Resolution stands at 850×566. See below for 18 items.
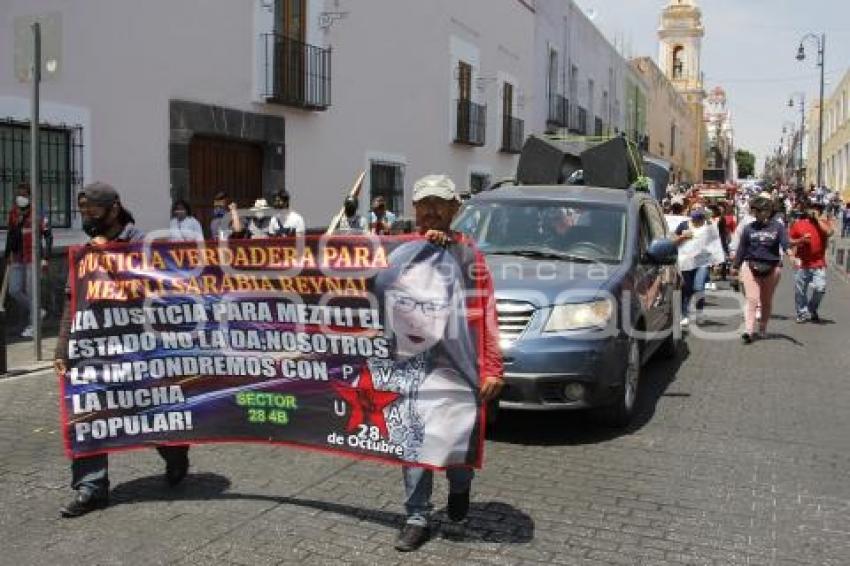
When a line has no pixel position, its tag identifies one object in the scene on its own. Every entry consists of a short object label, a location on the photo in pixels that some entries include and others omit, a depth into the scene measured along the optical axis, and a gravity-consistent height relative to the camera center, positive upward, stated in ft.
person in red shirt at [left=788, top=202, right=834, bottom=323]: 39.96 -0.97
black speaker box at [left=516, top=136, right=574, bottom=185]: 39.37 +2.89
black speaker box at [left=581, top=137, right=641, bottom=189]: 38.96 +2.88
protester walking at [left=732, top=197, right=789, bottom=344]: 34.50 -0.94
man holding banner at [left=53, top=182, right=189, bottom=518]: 15.07 -1.95
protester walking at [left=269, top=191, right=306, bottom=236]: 36.63 +0.17
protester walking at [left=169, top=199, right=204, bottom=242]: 37.50 +0.16
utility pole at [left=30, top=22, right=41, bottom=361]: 27.99 +0.17
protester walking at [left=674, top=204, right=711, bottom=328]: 39.06 -1.86
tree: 512.02 +40.86
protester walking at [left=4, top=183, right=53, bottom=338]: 31.99 -0.91
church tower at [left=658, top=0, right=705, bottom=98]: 266.98 +56.17
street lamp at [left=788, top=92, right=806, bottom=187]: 218.30 +29.29
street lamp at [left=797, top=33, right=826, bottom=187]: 130.72 +26.32
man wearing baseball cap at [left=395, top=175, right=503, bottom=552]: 13.53 -1.58
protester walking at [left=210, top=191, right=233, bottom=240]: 40.32 +0.16
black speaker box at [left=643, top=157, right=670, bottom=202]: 60.13 +3.86
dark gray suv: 19.22 -1.33
